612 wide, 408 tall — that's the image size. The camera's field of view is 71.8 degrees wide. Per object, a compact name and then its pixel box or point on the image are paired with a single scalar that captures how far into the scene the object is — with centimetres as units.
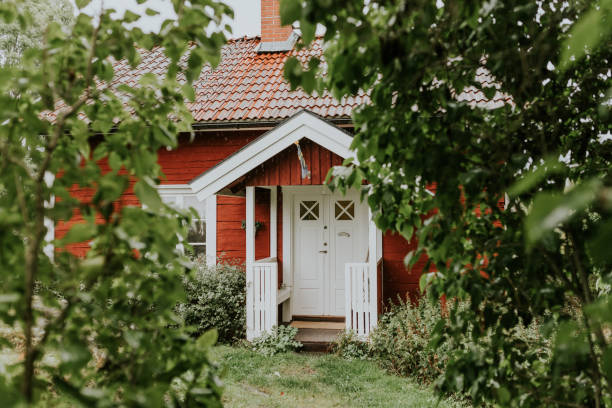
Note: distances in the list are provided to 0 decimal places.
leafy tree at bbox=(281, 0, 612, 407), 134
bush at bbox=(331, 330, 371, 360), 634
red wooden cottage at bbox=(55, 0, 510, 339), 661
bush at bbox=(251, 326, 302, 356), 659
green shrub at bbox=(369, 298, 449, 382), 542
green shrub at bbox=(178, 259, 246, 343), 712
